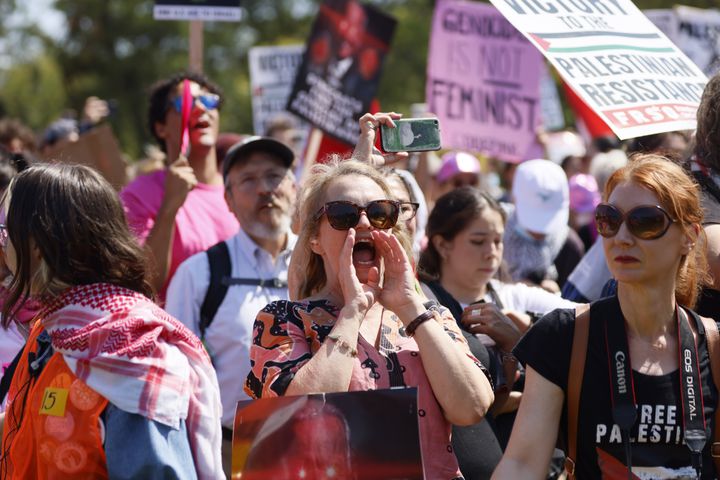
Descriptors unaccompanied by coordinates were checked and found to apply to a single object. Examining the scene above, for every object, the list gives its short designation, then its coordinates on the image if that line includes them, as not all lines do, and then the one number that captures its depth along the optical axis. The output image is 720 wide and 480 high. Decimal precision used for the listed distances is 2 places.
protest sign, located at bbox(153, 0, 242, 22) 7.00
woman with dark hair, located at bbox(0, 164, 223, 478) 2.80
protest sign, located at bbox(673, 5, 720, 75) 7.89
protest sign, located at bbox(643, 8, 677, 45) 7.97
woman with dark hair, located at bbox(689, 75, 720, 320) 3.49
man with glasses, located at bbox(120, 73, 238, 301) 5.14
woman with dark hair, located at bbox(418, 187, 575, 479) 4.27
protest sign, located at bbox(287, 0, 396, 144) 7.70
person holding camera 2.98
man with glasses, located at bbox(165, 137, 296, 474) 4.68
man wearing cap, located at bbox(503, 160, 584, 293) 6.32
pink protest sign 8.26
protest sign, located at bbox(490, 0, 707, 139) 3.64
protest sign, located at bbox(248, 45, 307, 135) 10.62
